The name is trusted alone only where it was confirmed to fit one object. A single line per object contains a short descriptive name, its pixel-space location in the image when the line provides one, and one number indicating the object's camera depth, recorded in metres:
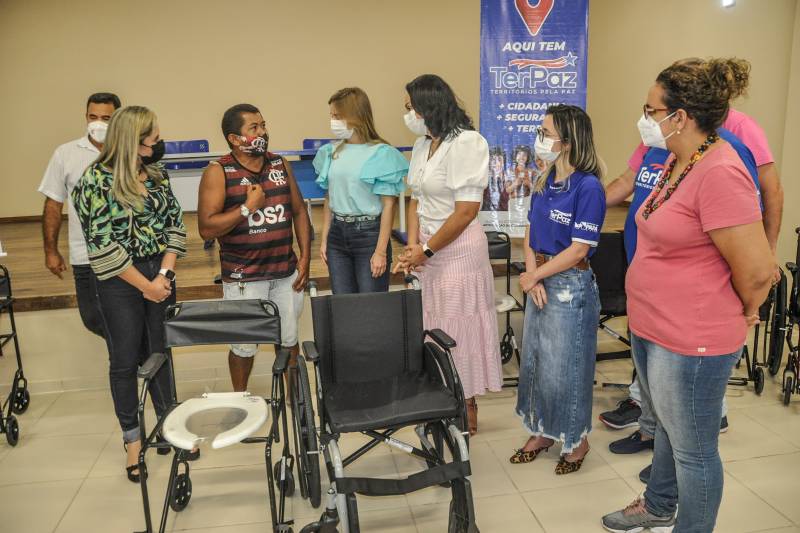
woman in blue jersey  2.65
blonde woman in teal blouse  3.19
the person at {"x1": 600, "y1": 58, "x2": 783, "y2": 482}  2.77
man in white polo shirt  3.20
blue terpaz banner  4.75
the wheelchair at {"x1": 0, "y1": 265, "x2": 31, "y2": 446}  3.38
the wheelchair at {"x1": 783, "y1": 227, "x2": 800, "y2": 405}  3.57
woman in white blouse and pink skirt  2.92
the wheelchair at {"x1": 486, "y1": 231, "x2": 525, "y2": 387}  3.87
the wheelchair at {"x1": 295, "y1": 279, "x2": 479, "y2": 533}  2.20
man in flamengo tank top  2.99
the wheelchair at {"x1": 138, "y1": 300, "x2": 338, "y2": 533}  2.34
